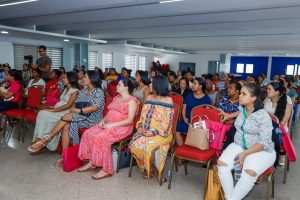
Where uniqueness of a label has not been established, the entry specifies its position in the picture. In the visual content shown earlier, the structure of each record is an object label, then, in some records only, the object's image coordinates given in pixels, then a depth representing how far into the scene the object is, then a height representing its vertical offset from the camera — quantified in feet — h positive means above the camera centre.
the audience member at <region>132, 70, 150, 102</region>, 13.30 -0.78
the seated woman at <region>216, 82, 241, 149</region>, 10.68 -1.19
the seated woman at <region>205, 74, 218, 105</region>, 14.55 -0.99
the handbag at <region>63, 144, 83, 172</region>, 9.52 -3.52
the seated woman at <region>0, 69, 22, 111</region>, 13.80 -1.54
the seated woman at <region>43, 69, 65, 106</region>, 12.96 -1.26
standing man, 16.83 +0.18
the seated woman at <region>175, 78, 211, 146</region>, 10.80 -1.32
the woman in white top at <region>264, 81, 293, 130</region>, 9.95 -1.11
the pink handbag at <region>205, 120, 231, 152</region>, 8.46 -2.05
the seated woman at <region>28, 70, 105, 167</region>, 10.36 -2.01
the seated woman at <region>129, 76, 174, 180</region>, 8.74 -2.18
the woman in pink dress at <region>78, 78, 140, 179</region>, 9.25 -2.43
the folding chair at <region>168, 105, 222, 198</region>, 7.90 -2.58
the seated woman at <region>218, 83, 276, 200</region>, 6.96 -2.18
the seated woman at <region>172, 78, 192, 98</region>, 13.78 -0.87
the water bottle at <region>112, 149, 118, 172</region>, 9.68 -3.36
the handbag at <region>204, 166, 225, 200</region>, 7.52 -3.40
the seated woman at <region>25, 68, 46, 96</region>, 15.17 -0.83
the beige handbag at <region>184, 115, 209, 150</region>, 8.28 -2.20
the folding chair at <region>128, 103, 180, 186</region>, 9.33 -1.80
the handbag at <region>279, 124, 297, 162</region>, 7.93 -2.23
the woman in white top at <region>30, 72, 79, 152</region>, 11.19 -2.08
